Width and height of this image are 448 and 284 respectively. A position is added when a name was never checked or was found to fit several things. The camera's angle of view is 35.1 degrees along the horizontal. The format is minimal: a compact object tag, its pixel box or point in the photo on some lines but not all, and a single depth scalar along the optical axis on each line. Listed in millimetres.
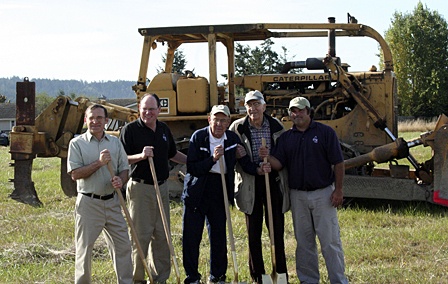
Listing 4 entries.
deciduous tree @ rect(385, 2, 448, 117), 46594
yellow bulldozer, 10516
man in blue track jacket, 6613
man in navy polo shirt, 6496
